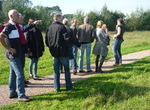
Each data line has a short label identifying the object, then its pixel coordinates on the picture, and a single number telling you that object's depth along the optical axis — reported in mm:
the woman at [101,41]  9469
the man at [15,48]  6125
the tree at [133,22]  55656
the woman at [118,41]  10781
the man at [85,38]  9641
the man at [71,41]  6850
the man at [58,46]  6777
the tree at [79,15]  52856
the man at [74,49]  9406
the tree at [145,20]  56916
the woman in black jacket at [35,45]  8445
